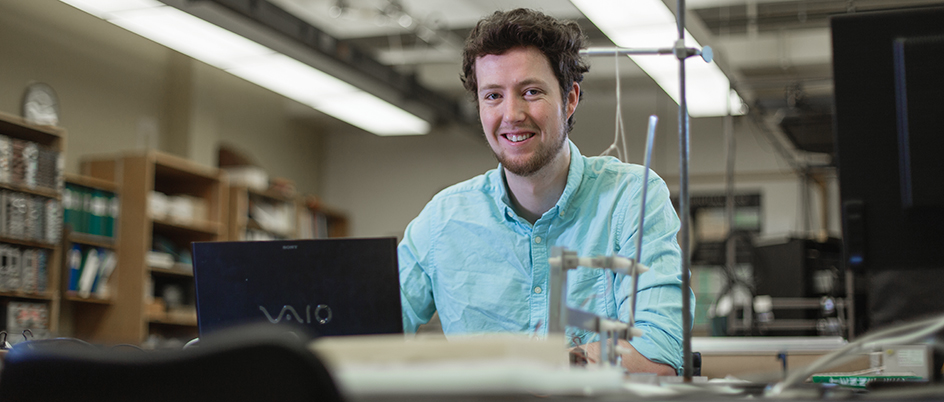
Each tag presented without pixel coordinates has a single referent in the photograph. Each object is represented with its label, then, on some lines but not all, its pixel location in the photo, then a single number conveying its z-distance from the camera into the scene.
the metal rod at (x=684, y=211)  0.96
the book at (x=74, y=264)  4.65
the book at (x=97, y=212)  4.89
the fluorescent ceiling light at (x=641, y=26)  3.14
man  1.63
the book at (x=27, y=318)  4.14
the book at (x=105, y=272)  4.93
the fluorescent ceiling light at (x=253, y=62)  3.83
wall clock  4.80
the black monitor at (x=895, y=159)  0.88
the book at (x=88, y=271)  4.81
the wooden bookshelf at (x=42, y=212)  4.17
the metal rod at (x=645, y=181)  1.08
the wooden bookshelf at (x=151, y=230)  4.96
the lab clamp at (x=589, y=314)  0.90
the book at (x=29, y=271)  4.25
